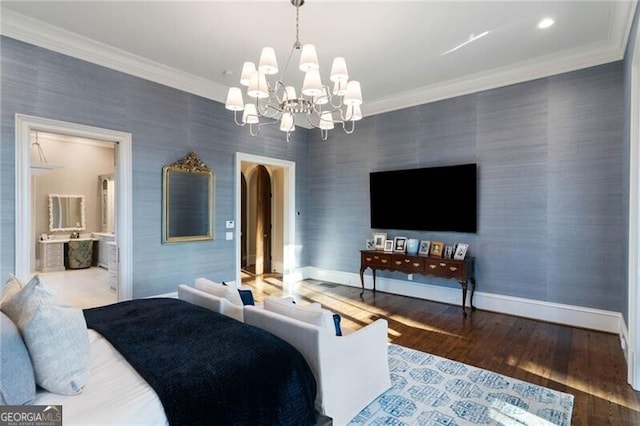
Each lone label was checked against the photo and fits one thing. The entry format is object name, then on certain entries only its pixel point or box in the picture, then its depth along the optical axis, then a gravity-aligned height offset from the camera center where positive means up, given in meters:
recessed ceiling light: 3.20 +1.88
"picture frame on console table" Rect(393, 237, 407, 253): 5.12 -0.54
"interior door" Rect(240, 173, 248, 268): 8.00 -0.31
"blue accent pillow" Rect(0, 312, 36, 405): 1.31 -0.67
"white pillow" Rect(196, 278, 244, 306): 2.70 -0.70
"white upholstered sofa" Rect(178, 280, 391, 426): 2.00 -0.94
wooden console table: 4.36 -0.80
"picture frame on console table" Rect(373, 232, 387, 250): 5.37 -0.50
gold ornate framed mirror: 4.37 +0.14
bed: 1.42 -0.83
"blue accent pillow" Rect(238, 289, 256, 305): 2.86 -0.77
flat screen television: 4.63 +0.19
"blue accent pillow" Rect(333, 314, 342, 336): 2.32 -0.82
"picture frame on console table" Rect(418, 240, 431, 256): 4.91 -0.56
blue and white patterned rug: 2.20 -1.41
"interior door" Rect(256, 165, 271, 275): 7.34 -0.26
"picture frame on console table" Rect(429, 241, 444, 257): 4.75 -0.56
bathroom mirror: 7.61 -0.05
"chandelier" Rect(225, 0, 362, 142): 2.45 +1.03
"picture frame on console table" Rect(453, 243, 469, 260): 4.50 -0.57
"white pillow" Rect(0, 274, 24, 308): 1.89 -0.47
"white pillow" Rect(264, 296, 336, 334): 2.10 -0.70
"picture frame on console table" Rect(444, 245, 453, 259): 4.67 -0.59
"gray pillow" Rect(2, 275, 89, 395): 1.48 -0.61
